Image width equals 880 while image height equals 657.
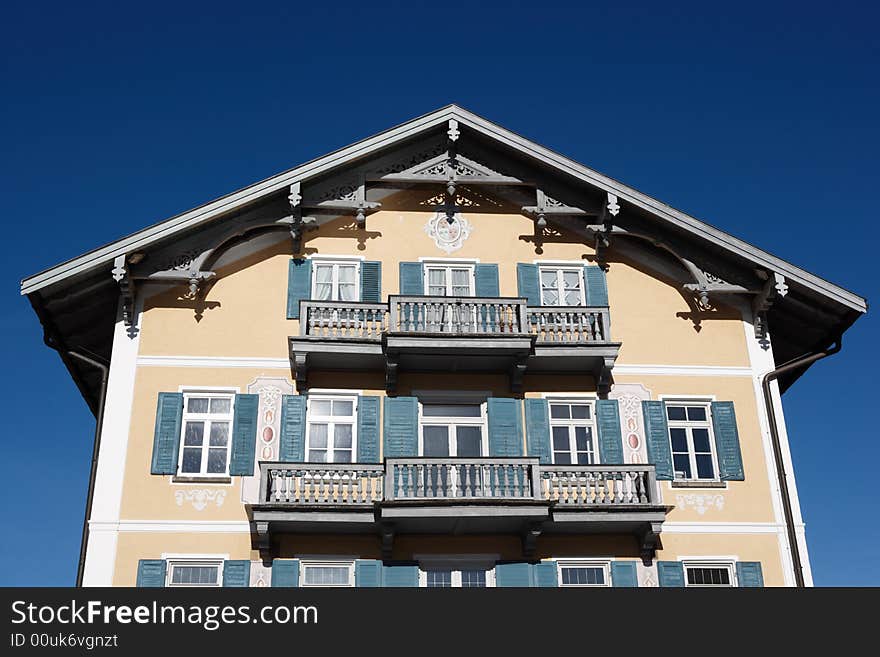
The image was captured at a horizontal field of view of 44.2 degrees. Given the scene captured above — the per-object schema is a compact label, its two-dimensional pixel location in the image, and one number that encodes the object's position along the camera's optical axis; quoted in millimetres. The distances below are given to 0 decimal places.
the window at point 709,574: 23250
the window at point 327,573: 22672
